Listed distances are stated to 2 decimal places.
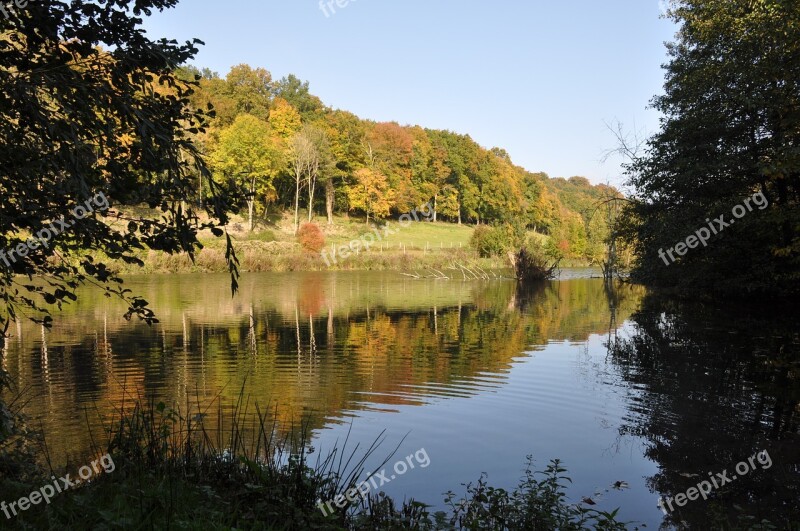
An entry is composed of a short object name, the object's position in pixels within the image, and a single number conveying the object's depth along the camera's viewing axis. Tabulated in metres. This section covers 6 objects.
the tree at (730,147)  19.08
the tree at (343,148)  75.25
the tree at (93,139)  4.13
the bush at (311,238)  58.81
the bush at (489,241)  59.38
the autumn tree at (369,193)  74.69
